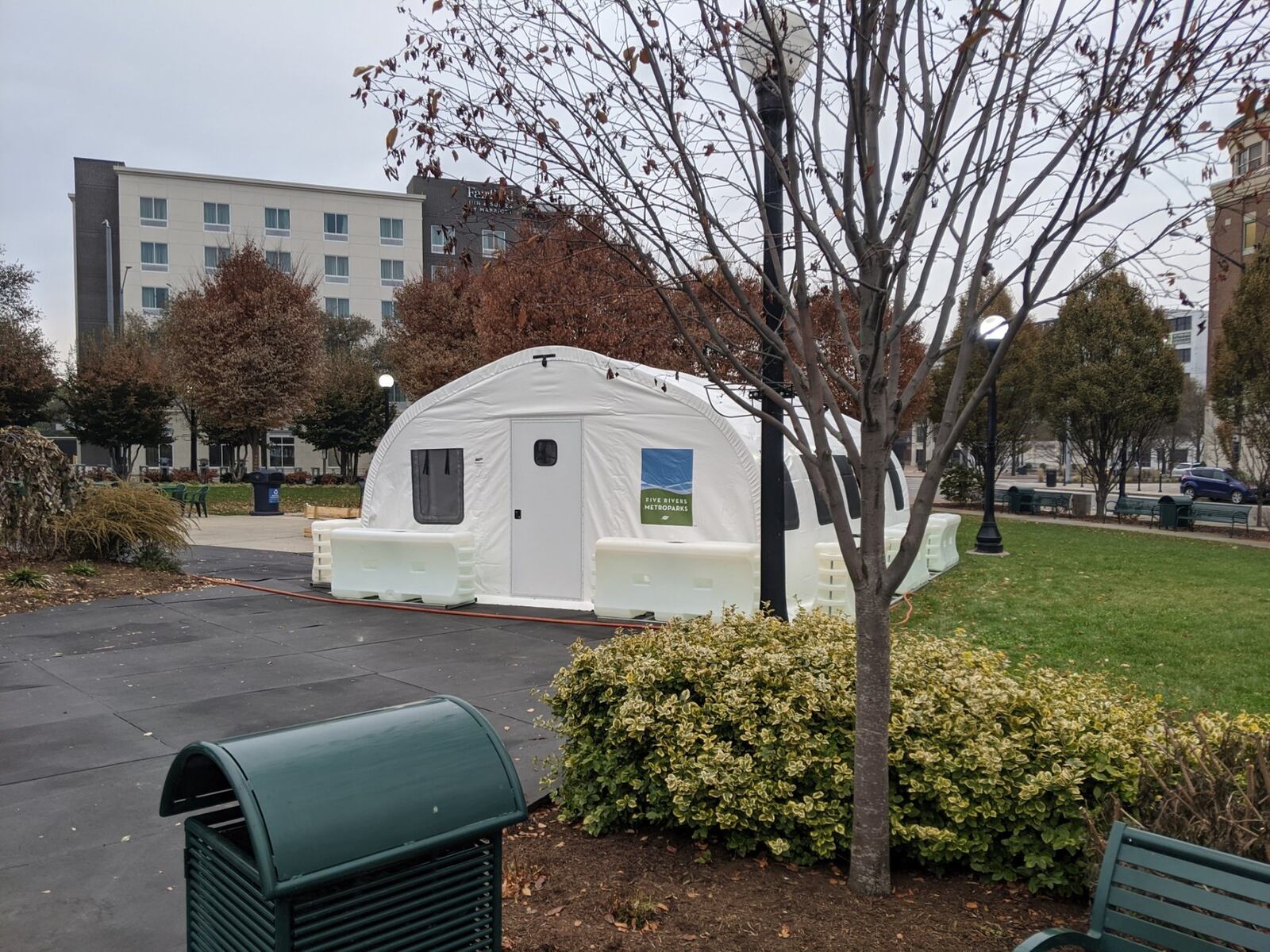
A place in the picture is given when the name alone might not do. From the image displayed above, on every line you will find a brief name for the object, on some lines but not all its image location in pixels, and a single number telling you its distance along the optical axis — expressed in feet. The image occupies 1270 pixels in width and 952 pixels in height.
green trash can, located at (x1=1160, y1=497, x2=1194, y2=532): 76.18
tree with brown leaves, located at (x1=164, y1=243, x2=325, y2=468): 108.58
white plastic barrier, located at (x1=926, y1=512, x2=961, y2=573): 47.26
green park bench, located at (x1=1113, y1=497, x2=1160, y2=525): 80.69
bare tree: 11.25
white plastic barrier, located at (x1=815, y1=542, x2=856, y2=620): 36.19
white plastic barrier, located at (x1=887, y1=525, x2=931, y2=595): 38.06
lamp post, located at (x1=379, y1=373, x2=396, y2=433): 75.35
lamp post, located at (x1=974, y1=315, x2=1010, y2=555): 55.83
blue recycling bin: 94.63
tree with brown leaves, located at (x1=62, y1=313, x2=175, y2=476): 125.59
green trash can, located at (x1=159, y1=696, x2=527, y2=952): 8.05
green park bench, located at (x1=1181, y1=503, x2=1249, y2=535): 71.56
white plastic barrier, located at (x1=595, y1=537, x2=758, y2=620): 34.50
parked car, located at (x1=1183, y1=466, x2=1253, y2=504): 121.08
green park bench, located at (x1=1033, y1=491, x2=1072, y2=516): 90.79
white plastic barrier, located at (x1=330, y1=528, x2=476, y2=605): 39.40
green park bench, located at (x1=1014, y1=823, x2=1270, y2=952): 8.57
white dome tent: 36.19
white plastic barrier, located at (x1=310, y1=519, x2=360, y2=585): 44.34
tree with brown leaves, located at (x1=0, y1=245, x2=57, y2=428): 122.21
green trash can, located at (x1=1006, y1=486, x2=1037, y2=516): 95.20
